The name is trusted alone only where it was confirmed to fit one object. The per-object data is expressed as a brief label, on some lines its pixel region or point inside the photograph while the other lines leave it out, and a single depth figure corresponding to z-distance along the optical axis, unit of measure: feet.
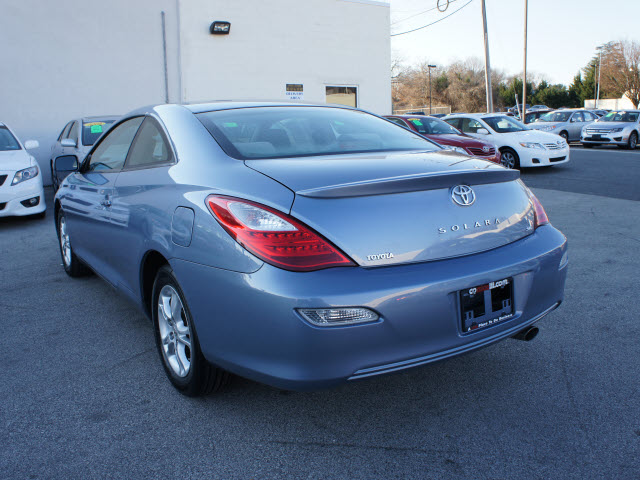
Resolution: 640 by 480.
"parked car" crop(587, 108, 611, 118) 95.20
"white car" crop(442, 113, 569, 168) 41.47
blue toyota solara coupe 6.74
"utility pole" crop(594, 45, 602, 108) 220.27
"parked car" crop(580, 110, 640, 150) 64.44
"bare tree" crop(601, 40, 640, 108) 212.84
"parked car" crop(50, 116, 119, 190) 31.02
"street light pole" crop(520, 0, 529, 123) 99.09
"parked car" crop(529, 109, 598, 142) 74.43
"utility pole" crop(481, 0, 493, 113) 70.79
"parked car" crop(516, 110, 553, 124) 85.71
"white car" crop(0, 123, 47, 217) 25.34
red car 36.17
